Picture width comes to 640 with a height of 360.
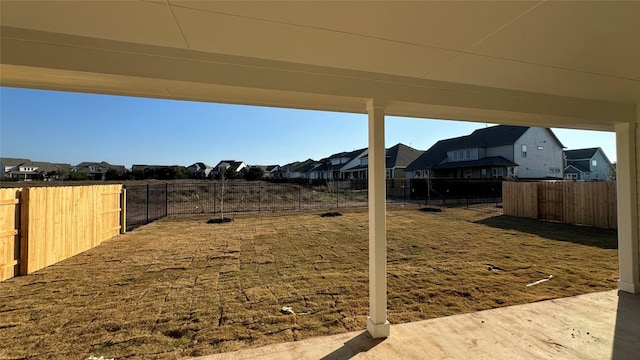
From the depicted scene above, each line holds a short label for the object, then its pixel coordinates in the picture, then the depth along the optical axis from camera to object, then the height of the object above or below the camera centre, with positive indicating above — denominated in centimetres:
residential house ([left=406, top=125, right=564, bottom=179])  2219 +243
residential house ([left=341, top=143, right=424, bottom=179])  2922 +250
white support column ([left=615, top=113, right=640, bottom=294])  370 -31
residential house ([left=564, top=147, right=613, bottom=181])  2789 +167
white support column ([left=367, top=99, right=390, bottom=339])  275 -39
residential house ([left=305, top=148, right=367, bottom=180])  3409 +269
